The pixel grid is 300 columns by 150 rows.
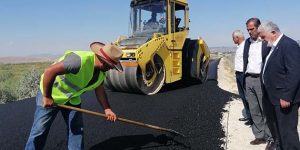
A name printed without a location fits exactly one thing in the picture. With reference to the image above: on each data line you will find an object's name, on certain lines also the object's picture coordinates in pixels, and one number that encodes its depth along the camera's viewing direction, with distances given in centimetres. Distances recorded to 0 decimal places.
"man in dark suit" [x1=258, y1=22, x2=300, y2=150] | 329
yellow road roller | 768
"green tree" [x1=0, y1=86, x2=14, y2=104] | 1280
